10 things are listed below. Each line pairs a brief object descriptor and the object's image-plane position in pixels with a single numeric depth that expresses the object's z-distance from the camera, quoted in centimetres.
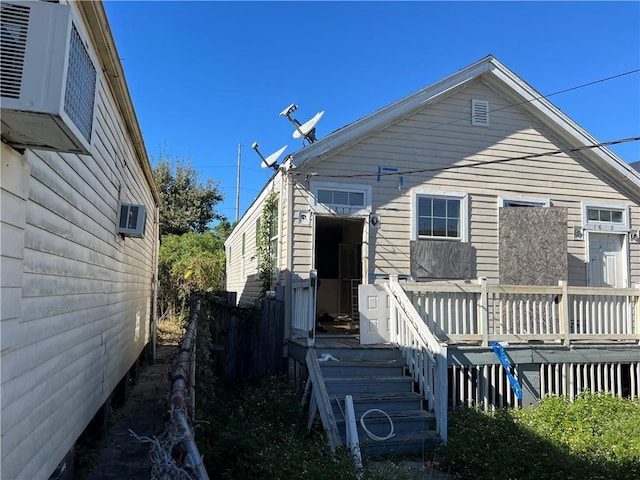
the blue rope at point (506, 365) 708
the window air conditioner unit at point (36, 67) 241
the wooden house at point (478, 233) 738
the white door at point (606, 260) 995
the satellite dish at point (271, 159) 888
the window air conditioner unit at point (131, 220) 734
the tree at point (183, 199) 3086
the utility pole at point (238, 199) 3849
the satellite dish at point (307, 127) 917
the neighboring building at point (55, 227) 248
